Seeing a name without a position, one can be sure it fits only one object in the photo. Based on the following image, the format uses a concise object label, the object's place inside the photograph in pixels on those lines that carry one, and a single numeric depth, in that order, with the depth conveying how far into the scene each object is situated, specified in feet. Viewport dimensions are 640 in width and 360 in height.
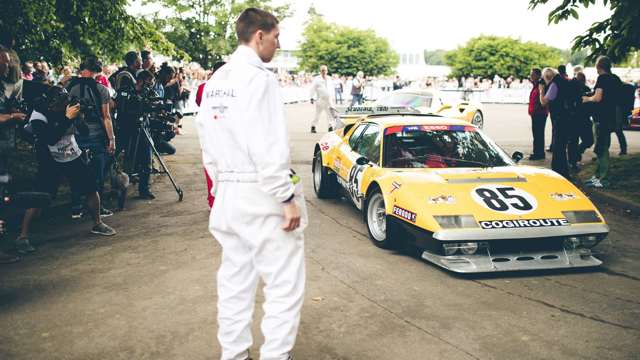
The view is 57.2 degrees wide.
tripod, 25.49
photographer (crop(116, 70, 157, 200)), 25.53
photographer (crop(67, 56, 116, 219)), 21.86
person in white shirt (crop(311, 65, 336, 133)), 52.16
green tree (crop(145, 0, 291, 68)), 150.71
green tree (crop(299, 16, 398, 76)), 175.42
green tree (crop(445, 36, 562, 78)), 190.49
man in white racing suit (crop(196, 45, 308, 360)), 9.07
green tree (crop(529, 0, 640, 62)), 26.53
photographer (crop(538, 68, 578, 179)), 31.50
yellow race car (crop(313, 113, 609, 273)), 16.22
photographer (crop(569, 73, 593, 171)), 33.52
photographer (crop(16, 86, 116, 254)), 19.03
